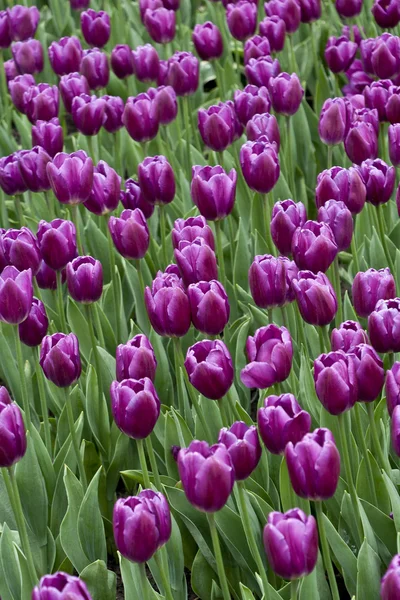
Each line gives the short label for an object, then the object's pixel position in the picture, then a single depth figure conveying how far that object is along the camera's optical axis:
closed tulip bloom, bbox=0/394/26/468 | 3.16
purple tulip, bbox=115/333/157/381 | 3.35
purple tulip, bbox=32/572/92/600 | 2.45
